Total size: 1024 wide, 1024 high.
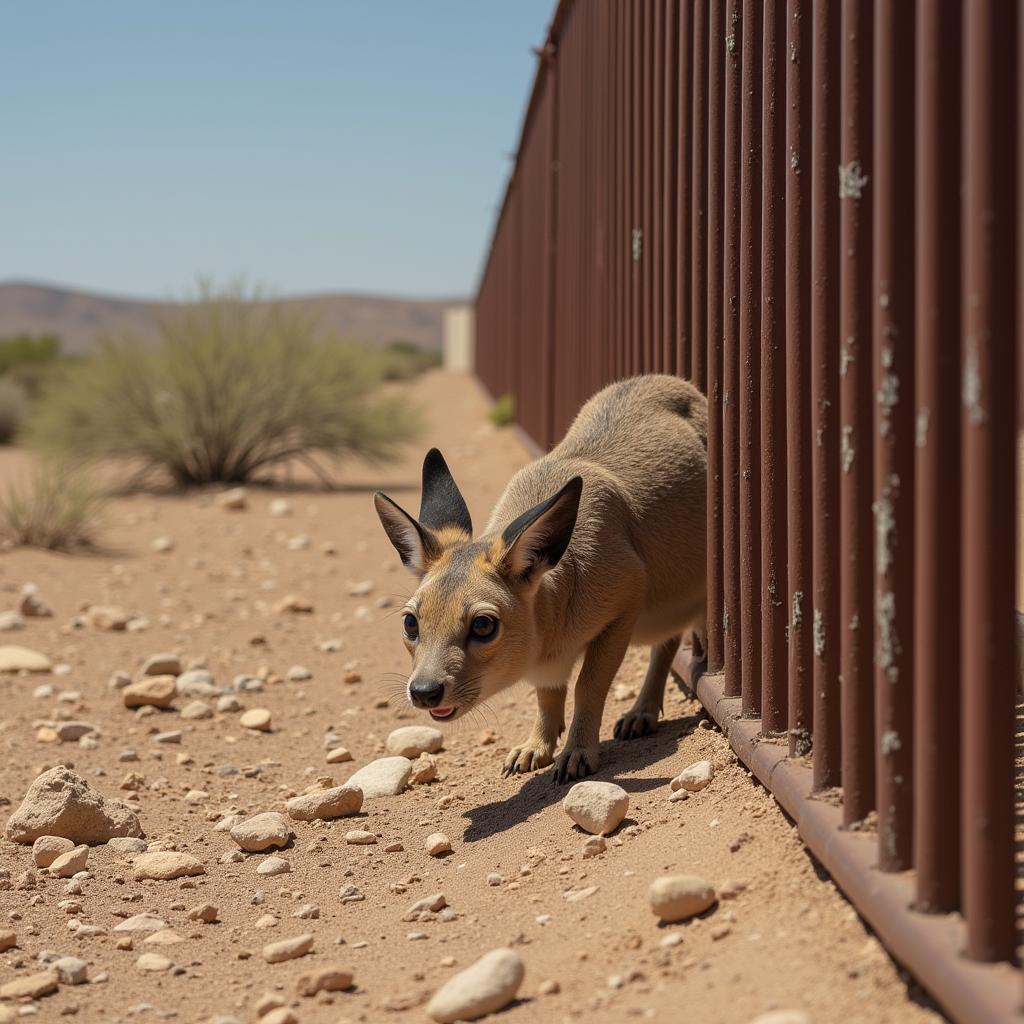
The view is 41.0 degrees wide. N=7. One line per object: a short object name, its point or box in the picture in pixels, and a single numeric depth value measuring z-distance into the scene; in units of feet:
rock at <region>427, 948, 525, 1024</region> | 9.70
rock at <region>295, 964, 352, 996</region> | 10.85
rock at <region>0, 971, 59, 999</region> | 11.39
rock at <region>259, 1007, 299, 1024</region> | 10.22
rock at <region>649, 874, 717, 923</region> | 10.53
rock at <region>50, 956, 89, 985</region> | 11.76
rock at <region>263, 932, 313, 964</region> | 11.90
